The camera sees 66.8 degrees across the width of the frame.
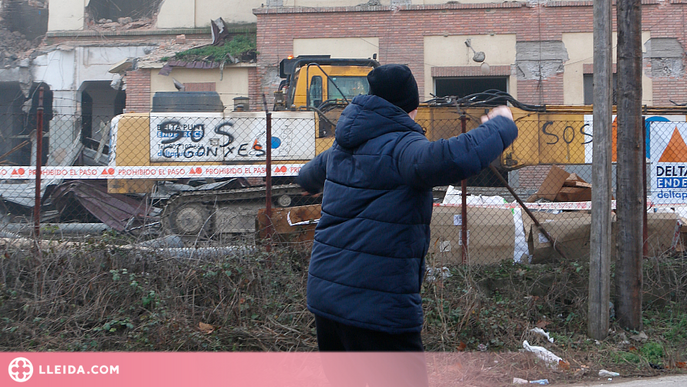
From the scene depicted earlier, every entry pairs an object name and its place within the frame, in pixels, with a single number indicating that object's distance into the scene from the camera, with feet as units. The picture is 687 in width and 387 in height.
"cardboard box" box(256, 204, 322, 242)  18.10
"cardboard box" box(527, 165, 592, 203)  23.07
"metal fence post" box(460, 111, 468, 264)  19.01
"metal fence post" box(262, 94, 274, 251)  17.83
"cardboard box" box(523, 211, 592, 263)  19.52
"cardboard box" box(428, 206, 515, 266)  19.42
